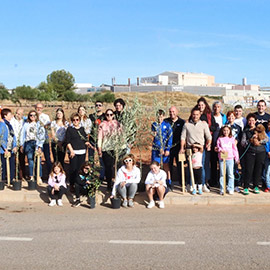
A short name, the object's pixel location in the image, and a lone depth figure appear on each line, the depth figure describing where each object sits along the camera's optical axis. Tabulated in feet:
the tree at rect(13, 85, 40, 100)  222.75
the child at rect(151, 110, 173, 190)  29.12
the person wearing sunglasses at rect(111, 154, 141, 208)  26.45
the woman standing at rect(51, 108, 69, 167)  30.99
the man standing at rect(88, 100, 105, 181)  30.49
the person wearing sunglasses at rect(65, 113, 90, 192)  29.01
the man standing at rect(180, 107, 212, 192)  28.19
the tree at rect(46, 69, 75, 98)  297.12
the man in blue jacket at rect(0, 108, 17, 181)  30.89
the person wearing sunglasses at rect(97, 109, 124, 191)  28.30
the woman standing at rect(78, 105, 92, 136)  30.94
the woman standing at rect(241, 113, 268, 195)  28.45
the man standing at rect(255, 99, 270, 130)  29.55
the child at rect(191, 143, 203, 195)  28.32
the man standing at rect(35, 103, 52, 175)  32.52
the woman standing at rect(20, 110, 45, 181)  31.81
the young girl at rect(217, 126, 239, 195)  28.22
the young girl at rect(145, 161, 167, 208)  26.25
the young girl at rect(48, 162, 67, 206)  27.17
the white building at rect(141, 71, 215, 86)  482.69
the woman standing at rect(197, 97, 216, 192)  29.07
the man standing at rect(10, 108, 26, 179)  32.81
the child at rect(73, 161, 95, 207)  26.91
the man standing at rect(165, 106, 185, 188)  29.18
